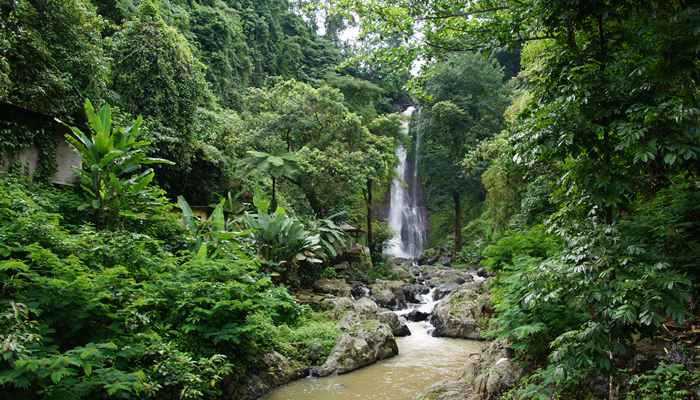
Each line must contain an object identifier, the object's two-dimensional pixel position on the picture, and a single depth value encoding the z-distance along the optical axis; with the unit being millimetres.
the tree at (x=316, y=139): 15562
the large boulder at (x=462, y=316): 9688
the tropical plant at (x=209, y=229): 7688
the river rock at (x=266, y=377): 5628
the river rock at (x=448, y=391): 5211
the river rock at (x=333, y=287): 12180
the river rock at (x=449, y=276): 16953
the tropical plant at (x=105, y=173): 6797
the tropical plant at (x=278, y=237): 10375
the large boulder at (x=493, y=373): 4766
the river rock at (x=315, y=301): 10203
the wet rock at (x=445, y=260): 23812
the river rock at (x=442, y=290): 14402
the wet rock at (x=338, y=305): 9766
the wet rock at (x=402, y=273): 17484
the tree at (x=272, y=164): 12766
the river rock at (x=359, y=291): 13275
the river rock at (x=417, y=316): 11656
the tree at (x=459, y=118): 25297
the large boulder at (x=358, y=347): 6988
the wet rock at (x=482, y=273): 18484
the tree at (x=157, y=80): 11312
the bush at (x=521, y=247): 6046
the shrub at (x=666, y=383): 3223
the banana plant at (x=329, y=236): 12680
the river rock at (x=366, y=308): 9558
